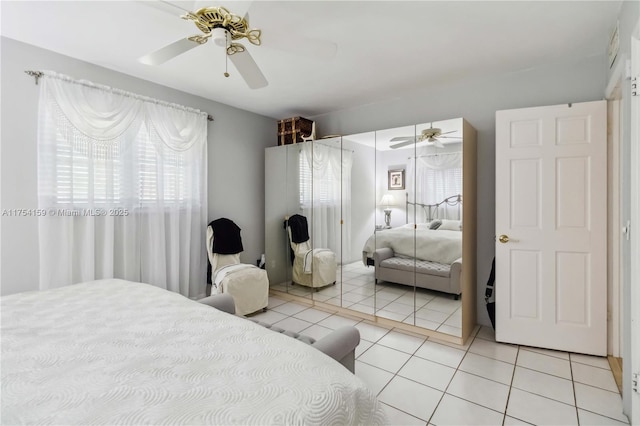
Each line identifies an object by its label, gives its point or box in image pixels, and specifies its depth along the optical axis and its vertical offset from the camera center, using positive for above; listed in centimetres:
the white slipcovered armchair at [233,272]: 327 -69
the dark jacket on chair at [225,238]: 355 -32
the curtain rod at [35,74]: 243 +112
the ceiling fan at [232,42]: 155 +98
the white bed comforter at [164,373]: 89 -58
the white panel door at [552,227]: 246 -14
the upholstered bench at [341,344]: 155 -72
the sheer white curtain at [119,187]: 253 +23
